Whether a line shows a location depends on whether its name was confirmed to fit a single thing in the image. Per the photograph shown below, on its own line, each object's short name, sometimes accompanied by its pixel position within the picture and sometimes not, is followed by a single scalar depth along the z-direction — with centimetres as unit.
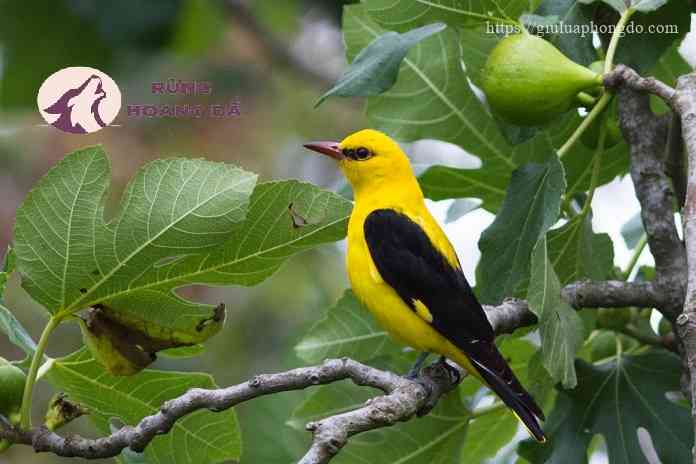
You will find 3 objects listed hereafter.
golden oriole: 586
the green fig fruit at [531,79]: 534
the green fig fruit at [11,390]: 472
